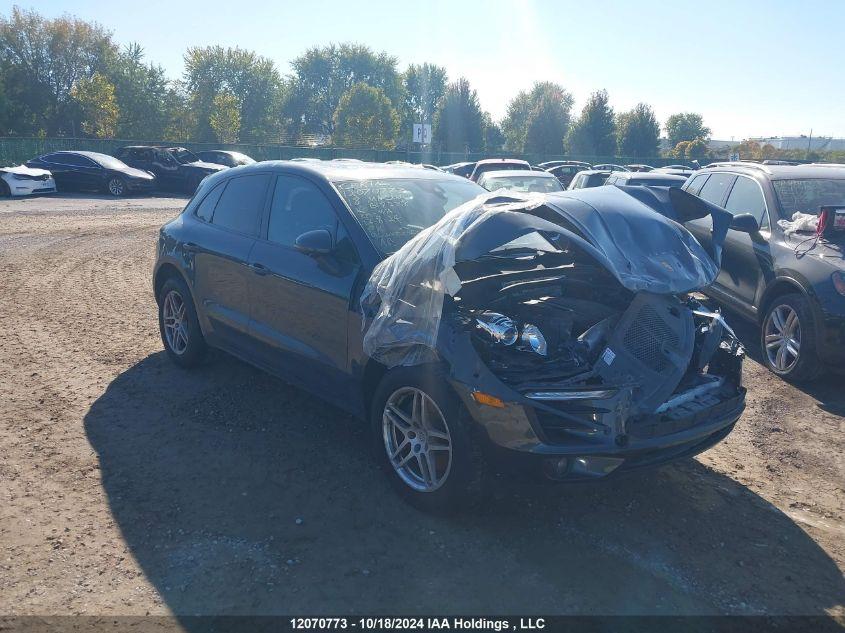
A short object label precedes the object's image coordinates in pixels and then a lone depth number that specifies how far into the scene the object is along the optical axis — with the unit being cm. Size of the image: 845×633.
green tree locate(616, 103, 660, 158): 5766
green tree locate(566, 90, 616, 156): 5744
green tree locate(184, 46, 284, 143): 7944
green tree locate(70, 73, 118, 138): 4894
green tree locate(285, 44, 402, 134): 10206
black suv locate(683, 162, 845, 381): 591
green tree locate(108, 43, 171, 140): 5766
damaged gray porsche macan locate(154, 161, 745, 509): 349
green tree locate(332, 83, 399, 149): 5397
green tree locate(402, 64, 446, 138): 10869
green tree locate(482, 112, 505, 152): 7725
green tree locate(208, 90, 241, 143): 5544
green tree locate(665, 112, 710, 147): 7394
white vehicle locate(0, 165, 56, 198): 2102
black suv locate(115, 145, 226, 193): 2522
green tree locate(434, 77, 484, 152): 6512
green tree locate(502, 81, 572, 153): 6044
